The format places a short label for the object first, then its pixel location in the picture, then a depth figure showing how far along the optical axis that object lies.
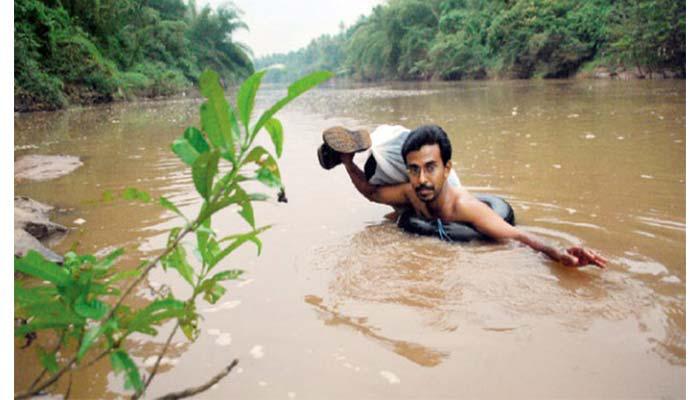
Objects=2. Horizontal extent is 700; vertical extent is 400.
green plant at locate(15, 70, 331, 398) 0.93
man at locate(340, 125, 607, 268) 2.95
